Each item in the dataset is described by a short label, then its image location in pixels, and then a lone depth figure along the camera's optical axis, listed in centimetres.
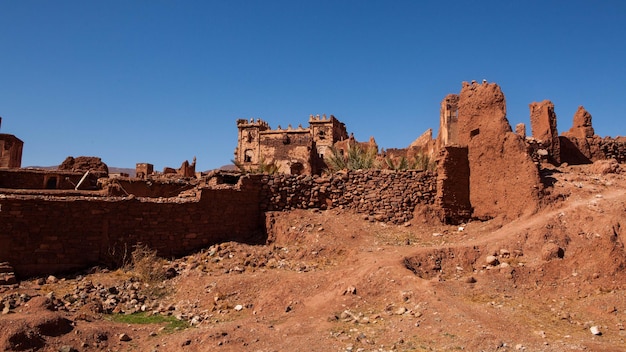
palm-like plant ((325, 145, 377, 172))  1489
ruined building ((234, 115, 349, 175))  4078
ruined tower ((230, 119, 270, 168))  4444
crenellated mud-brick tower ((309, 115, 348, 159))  4208
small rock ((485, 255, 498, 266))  899
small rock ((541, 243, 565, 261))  868
